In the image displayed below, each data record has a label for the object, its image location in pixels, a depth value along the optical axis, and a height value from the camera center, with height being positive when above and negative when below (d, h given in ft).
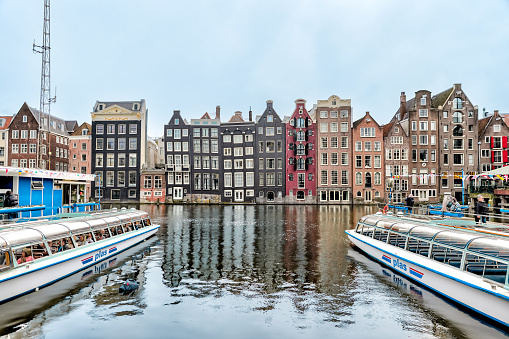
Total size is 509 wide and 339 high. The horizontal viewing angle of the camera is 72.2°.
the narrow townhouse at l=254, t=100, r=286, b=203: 234.17 +18.62
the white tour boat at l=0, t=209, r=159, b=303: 40.88 -9.16
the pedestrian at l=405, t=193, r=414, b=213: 97.47 -4.62
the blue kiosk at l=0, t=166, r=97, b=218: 85.92 -0.35
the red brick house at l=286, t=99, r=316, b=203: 231.30 +19.49
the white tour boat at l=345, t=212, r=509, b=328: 36.28 -10.14
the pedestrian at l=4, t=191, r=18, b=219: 78.79 -3.45
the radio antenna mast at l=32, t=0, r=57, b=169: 172.24 +65.50
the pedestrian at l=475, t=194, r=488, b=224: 64.80 -4.41
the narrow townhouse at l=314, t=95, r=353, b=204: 228.63 +24.37
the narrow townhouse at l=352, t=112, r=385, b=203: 225.97 +16.20
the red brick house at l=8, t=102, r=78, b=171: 241.49 +31.71
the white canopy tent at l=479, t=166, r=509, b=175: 86.64 +3.25
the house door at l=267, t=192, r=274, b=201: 234.35 -6.77
